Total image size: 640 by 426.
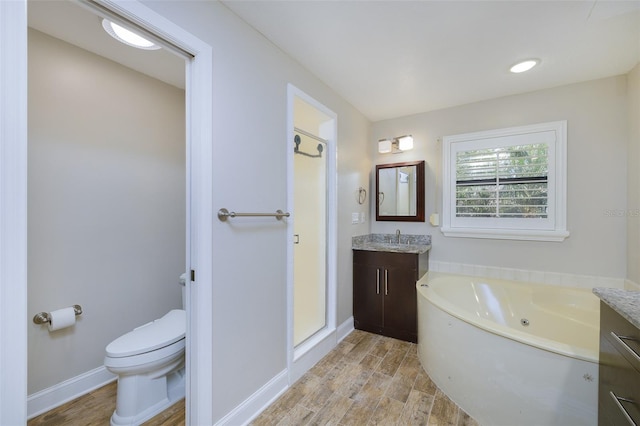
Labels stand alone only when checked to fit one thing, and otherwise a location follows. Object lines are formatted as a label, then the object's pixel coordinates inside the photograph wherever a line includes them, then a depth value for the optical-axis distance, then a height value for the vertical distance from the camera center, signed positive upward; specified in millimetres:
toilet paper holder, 1653 -660
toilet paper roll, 1688 -683
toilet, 1563 -952
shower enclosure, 2451 -219
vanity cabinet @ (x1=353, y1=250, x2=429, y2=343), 2566 -796
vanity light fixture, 2977 +771
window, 2406 +279
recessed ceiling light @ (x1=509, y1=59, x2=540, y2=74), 1987 +1121
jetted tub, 1382 -879
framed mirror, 2979 +237
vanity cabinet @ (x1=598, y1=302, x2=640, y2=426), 971 -638
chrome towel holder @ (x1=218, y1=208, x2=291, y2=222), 1430 -12
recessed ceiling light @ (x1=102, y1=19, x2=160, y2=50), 1516 +1049
